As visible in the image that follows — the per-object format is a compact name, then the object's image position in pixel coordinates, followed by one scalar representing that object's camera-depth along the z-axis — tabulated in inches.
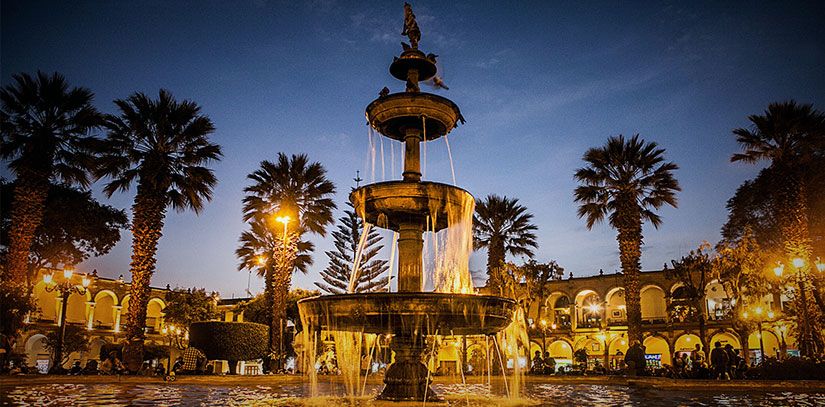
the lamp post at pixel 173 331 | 1269.3
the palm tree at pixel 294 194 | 1179.3
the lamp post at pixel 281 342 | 949.2
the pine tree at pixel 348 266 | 1838.1
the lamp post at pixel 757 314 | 1000.3
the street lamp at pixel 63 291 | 733.9
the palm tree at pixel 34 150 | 732.0
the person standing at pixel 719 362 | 663.8
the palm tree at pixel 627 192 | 1023.0
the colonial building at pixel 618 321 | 1581.0
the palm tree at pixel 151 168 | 813.2
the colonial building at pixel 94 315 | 1569.9
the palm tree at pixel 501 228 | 1414.9
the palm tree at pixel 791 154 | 902.4
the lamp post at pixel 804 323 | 775.7
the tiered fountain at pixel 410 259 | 301.9
